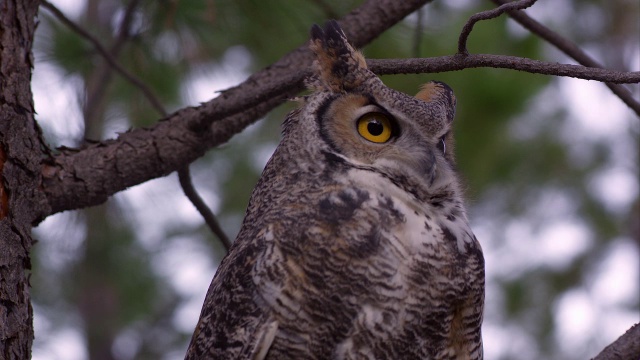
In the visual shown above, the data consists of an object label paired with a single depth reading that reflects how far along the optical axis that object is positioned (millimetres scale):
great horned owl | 5350
